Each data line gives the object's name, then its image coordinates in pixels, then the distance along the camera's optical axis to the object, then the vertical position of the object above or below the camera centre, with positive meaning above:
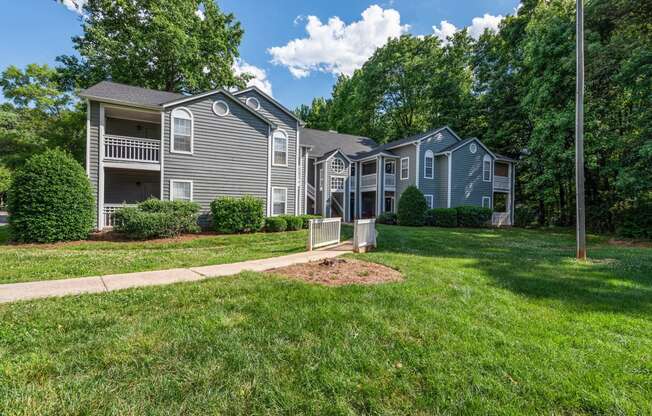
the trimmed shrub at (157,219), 10.30 -0.50
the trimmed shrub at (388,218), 20.12 -0.71
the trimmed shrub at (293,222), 13.95 -0.72
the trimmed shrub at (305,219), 14.62 -0.60
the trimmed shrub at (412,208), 18.78 +0.00
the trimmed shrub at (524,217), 24.01 -0.66
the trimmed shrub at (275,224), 13.40 -0.79
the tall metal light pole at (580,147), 8.17 +1.81
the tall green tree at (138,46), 21.66 +12.01
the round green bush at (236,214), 12.59 -0.33
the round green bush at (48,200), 9.07 +0.14
